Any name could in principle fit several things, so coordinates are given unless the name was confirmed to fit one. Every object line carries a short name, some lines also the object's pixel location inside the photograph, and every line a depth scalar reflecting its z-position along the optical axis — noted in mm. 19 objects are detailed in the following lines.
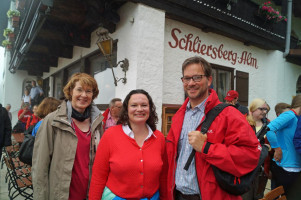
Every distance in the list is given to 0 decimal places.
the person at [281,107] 4351
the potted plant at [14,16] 10366
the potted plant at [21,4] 10023
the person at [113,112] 4141
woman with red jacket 1808
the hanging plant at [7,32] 11149
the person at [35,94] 10102
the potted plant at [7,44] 11746
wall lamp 4554
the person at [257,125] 3131
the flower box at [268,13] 6902
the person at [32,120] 6229
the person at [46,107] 3227
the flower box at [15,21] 10323
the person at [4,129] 5324
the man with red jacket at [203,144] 1500
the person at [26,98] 10492
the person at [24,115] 8430
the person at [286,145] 3102
